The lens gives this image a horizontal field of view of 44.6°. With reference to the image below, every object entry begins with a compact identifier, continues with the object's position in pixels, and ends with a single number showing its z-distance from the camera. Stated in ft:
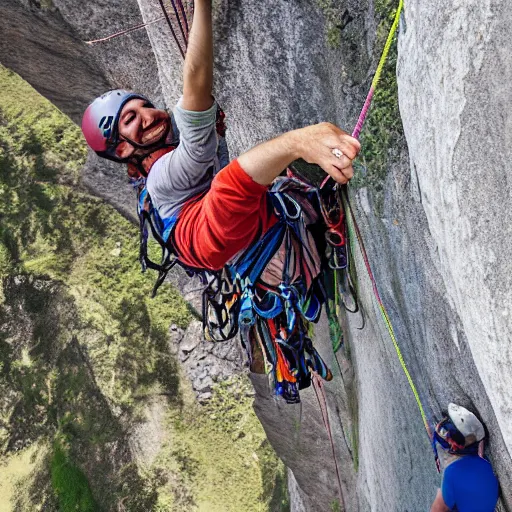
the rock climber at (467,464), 6.83
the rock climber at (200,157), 5.74
